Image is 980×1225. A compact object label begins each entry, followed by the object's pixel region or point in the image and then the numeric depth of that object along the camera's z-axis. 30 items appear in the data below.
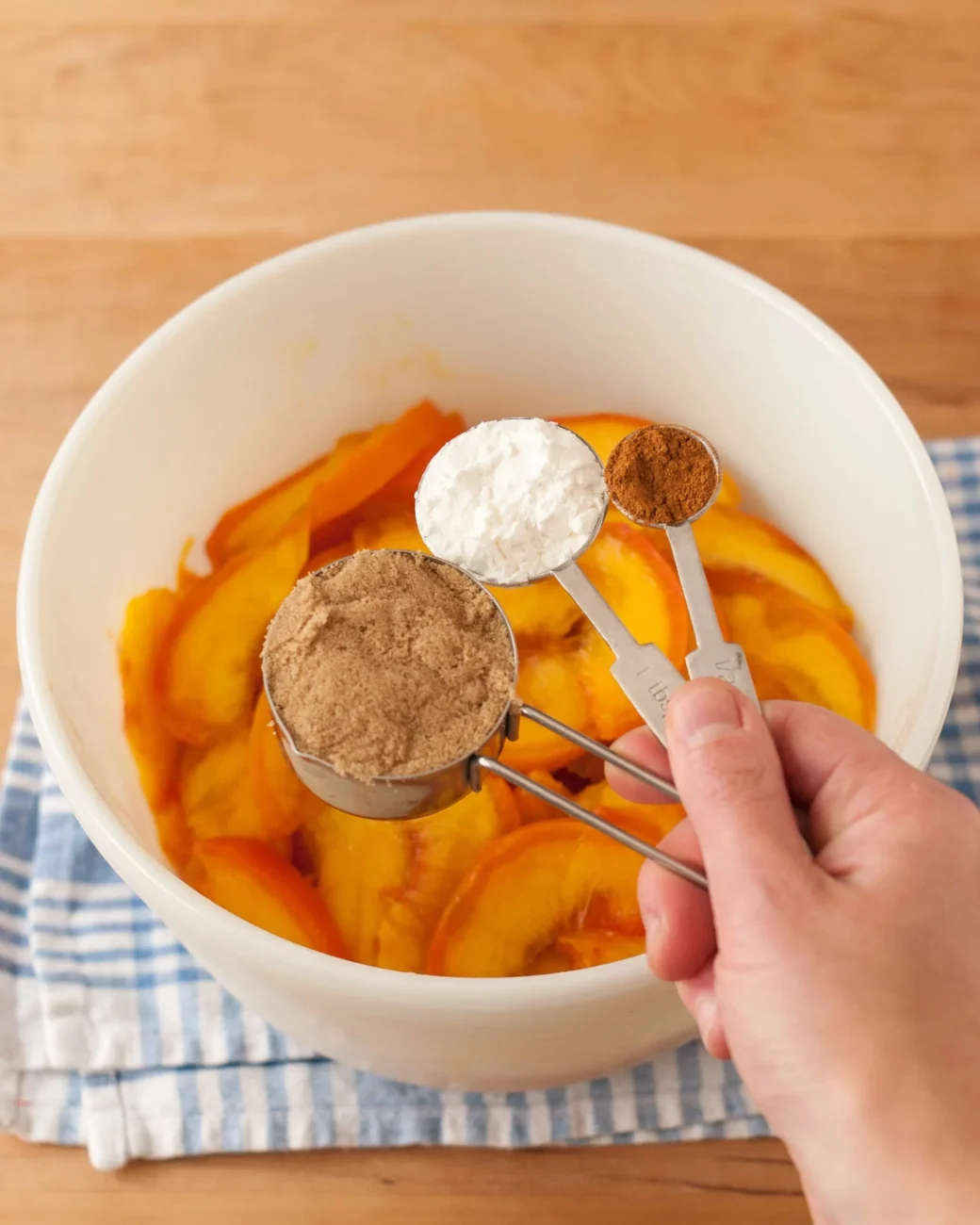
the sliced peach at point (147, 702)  0.77
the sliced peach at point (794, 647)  0.79
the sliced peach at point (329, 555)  0.88
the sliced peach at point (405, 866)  0.74
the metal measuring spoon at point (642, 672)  0.63
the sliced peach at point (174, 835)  0.75
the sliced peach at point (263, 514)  0.89
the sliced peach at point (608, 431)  0.87
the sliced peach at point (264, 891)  0.71
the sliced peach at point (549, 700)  0.76
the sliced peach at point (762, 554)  0.84
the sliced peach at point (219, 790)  0.79
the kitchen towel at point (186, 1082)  0.75
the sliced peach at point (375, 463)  0.88
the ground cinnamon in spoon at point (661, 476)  0.72
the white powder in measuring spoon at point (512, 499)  0.71
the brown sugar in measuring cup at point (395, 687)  0.62
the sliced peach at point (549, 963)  0.72
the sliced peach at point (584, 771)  0.81
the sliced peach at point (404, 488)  0.92
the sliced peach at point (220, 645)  0.79
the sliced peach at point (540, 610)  0.82
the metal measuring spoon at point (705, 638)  0.64
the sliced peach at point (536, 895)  0.70
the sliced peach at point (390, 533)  0.85
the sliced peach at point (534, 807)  0.78
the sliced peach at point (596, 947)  0.69
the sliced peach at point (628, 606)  0.78
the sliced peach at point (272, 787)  0.76
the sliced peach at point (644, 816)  0.74
